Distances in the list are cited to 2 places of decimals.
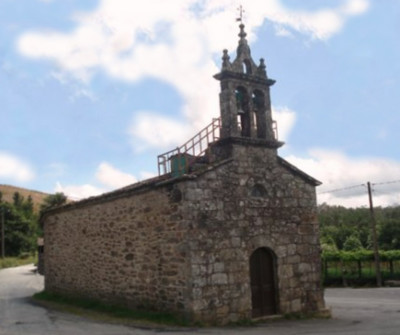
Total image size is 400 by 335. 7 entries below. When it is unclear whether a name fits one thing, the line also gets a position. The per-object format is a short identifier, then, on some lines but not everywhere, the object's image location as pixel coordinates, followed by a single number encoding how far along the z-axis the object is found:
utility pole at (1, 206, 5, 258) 52.31
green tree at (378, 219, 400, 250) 47.54
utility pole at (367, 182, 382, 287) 28.69
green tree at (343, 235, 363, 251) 47.49
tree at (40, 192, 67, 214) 58.09
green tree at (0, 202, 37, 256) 56.12
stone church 12.00
